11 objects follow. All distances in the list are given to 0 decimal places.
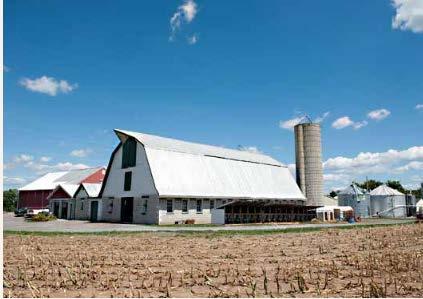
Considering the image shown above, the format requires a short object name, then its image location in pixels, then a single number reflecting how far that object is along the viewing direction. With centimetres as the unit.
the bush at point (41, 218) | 4275
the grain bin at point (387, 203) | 7350
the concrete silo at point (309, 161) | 6047
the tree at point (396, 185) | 11962
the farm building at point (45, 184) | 6122
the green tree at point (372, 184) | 12209
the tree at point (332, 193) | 13139
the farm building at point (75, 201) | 4541
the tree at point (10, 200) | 9179
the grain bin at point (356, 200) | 7050
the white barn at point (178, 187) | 3881
